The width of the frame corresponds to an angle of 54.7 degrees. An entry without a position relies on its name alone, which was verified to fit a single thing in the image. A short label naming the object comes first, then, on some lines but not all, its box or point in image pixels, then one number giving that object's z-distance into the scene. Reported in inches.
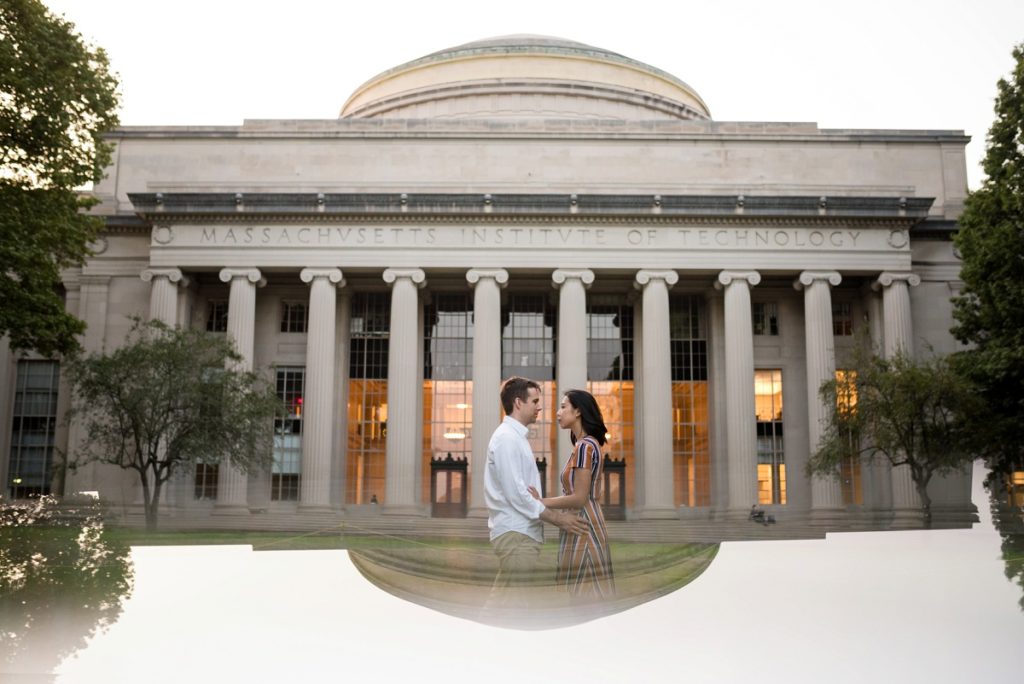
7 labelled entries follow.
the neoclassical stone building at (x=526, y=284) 1859.0
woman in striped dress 291.3
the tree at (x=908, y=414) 1412.4
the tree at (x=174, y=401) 1438.2
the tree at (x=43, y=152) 1174.3
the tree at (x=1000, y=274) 1315.2
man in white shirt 292.5
